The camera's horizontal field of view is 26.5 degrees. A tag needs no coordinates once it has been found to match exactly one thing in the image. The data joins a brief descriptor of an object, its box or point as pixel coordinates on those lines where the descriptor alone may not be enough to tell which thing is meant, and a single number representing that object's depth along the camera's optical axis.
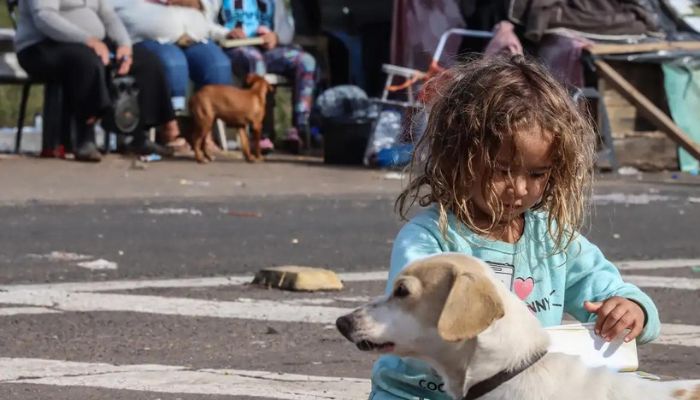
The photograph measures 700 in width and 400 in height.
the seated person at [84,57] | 13.15
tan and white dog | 3.38
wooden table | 14.16
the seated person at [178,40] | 14.18
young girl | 4.04
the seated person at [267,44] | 15.52
